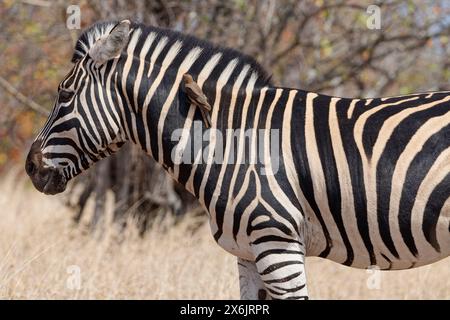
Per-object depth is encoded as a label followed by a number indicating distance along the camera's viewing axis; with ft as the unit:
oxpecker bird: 28.94
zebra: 27.07
